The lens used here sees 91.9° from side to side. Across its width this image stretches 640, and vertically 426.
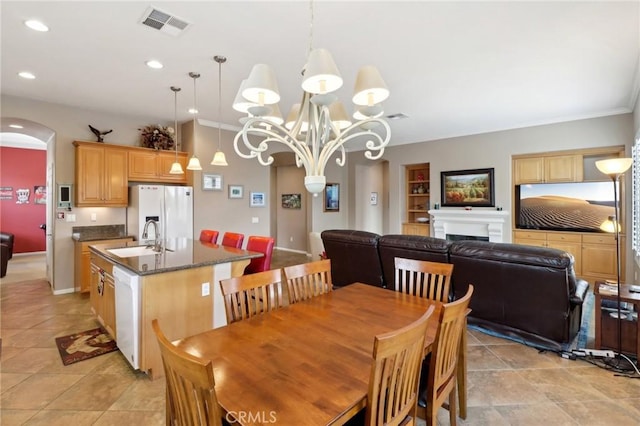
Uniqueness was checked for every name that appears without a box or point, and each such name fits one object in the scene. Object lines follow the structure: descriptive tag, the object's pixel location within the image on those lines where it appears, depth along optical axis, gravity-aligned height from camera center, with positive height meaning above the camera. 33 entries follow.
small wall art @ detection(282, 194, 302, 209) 8.80 +0.36
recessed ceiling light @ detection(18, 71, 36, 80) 3.55 +1.64
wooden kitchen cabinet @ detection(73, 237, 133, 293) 4.59 -0.75
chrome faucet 3.23 -0.32
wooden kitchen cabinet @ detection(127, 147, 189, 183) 5.11 +0.84
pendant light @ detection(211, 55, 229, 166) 3.19 +1.60
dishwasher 2.39 -0.81
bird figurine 4.90 +1.29
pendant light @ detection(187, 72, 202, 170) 3.61 +1.62
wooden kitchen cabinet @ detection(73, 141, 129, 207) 4.66 +0.61
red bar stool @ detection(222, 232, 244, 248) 3.87 -0.34
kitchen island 2.41 -0.68
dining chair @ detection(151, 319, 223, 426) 0.87 -0.53
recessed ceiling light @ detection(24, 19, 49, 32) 2.57 +1.60
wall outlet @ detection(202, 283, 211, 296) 2.76 -0.68
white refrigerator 4.81 +0.07
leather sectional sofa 2.73 -0.68
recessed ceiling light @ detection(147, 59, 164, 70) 3.28 +1.61
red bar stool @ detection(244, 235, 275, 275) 3.60 -0.43
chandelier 1.68 +0.68
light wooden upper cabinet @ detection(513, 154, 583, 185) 5.48 +0.81
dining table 1.01 -0.62
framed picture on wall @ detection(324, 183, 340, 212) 8.25 +0.43
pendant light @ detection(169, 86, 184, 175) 4.10 +1.64
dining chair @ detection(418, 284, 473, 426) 1.41 -0.74
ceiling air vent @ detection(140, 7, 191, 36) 2.46 +1.59
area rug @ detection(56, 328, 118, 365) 2.78 -1.26
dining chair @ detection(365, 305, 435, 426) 1.04 -0.60
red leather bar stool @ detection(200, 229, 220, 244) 4.21 -0.32
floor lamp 2.67 +0.38
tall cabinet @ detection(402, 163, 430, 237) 7.61 +0.39
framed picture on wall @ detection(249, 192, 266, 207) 6.29 +0.28
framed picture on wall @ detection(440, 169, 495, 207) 6.34 +0.53
